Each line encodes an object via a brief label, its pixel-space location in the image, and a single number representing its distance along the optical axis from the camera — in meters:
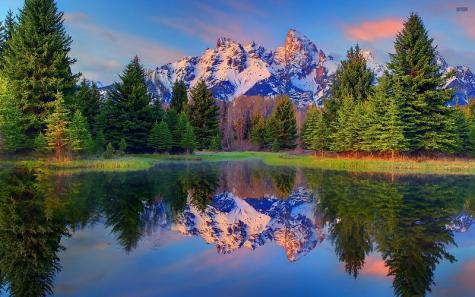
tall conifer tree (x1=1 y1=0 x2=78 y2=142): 39.88
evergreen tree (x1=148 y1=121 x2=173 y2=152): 54.82
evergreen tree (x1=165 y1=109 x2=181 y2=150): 61.03
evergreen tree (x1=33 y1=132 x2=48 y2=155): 36.53
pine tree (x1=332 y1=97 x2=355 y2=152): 48.56
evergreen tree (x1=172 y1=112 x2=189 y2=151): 60.88
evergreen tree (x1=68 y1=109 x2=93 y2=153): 36.97
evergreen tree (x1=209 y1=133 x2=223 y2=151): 75.19
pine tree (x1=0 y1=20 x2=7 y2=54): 47.95
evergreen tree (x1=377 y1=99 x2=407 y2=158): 41.53
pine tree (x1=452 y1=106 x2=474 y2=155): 47.94
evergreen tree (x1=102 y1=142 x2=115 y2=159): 42.41
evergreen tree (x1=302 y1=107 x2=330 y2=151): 57.01
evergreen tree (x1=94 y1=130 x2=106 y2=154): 44.62
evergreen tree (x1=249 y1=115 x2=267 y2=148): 96.12
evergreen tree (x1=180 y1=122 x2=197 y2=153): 60.69
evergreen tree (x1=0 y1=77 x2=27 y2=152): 36.12
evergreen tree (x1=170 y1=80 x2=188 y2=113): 76.66
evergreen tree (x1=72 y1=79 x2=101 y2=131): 59.03
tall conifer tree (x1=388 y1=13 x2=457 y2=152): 43.66
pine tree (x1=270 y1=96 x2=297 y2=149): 86.19
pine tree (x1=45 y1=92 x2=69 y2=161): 36.44
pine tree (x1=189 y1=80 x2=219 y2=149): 75.81
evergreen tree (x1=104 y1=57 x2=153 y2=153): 53.69
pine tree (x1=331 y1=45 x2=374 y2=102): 54.64
